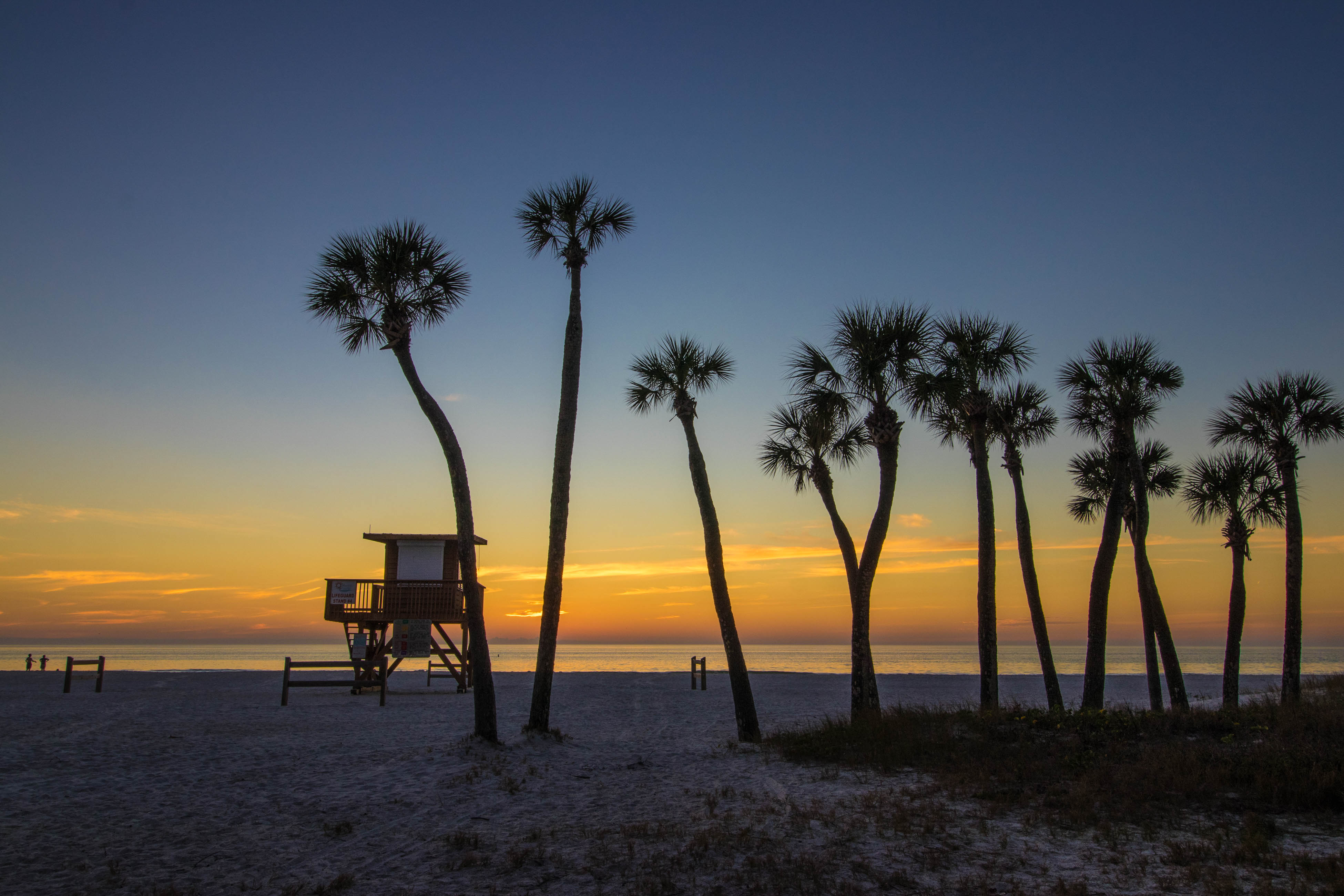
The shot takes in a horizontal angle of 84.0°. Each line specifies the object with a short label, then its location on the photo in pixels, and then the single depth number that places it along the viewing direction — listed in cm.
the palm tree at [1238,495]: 2348
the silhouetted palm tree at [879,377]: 1748
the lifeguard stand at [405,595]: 2816
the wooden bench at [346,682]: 2170
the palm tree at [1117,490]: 1981
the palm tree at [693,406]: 1628
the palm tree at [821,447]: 1862
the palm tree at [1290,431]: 2083
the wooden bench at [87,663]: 2518
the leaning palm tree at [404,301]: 1495
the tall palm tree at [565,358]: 1530
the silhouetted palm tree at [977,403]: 1838
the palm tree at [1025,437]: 2120
